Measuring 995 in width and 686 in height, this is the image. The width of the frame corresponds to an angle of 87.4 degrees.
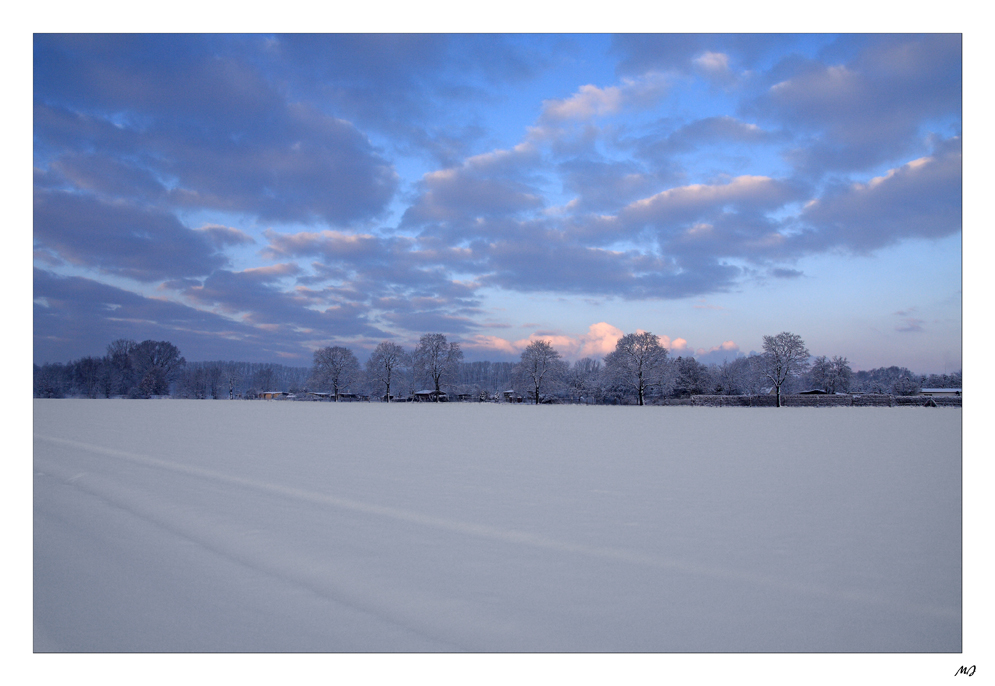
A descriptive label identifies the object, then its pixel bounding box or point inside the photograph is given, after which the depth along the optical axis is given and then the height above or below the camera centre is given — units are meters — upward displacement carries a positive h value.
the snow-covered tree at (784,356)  69.81 -0.06
